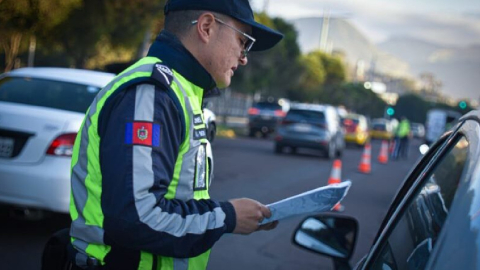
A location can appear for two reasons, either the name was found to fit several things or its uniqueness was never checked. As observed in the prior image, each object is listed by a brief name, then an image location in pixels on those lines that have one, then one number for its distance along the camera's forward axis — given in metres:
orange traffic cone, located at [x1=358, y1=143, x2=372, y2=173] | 18.40
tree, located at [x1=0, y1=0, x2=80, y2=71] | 18.98
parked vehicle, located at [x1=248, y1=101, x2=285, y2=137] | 31.42
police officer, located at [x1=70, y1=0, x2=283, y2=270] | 1.78
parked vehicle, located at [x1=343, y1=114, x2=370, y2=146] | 35.62
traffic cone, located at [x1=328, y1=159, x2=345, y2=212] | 10.18
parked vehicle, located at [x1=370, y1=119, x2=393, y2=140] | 53.62
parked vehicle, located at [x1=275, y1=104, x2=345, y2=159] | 20.56
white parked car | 5.53
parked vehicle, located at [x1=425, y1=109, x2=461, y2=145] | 29.72
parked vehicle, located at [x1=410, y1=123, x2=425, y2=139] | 85.06
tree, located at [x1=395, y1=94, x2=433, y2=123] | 144.25
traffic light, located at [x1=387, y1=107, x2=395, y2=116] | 33.17
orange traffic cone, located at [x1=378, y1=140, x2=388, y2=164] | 24.79
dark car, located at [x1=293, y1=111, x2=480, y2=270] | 1.29
